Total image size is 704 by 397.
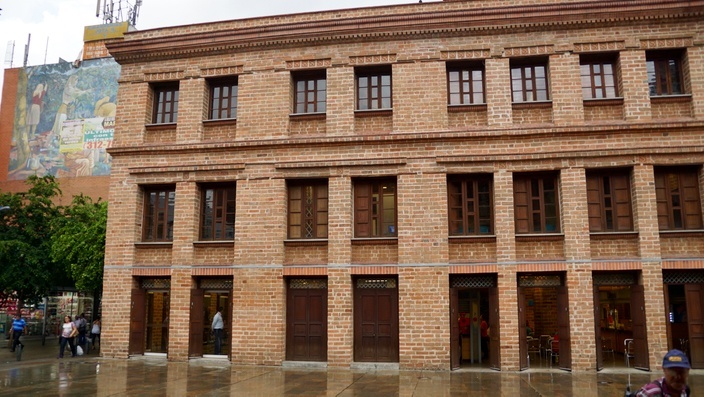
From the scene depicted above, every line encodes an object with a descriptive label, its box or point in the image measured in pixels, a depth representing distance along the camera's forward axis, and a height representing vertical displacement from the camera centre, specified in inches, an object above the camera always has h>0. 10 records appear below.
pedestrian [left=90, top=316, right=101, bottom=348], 915.0 -56.7
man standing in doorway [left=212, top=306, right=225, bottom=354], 695.1 -42.9
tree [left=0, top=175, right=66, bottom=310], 986.7 +87.4
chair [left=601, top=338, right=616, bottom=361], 730.8 -66.8
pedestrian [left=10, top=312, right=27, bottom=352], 833.5 -49.2
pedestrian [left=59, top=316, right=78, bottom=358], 786.8 -54.1
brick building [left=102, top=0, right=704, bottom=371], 627.8 +126.0
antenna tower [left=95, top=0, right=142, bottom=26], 1840.6 +906.5
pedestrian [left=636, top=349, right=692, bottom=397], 180.1 -27.8
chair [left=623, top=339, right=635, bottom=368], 623.5 -62.7
